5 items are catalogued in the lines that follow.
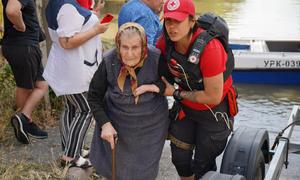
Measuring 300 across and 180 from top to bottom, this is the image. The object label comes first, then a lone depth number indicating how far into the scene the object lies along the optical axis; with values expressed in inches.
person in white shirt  153.1
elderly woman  127.6
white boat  417.1
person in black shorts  184.9
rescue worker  119.9
